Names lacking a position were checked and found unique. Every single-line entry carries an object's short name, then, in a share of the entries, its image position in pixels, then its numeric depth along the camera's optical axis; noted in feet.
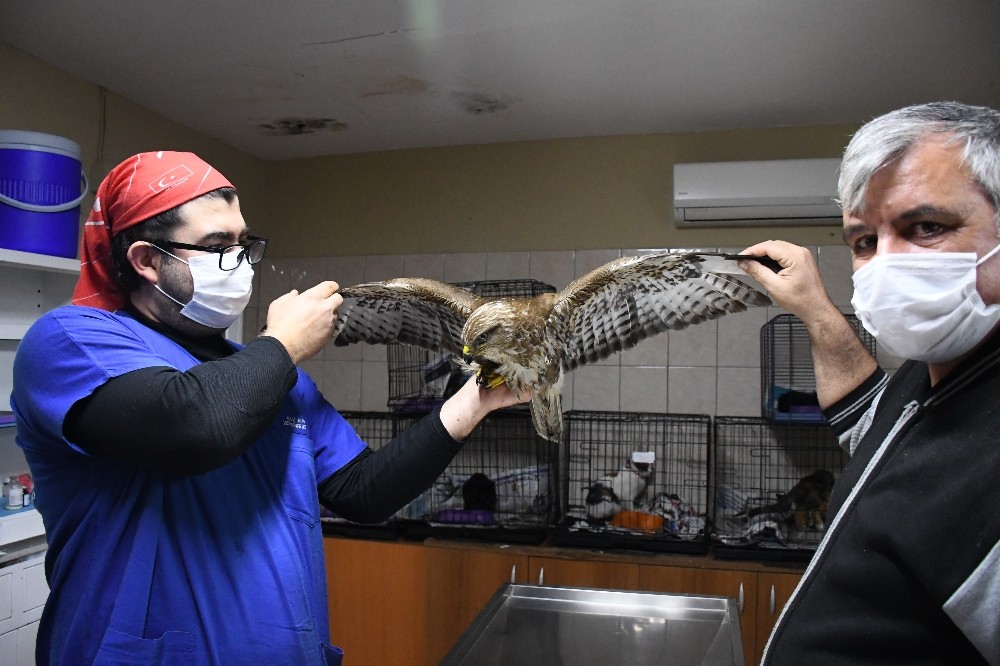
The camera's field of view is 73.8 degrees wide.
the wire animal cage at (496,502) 10.44
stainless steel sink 5.98
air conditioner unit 10.85
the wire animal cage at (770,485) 9.82
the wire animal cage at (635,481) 10.11
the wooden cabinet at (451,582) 9.50
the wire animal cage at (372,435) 10.69
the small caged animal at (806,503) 9.97
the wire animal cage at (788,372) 10.14
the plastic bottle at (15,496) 7.95
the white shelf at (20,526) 7.48
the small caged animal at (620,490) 10.65
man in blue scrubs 3.40
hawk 5.19
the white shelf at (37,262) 7.09
